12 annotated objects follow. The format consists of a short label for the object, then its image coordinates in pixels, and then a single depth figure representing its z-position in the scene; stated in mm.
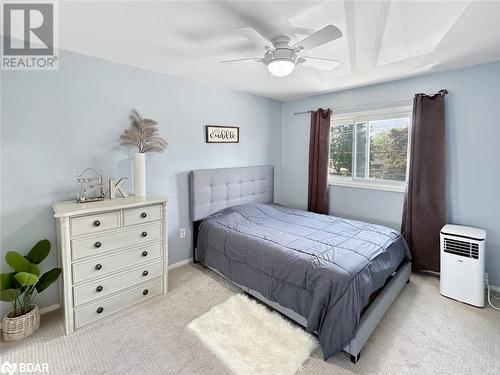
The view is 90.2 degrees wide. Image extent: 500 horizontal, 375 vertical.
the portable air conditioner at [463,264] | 2344
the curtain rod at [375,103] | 2753
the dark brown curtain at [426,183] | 2789
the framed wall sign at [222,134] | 3344
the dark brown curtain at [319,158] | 3766
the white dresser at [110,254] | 1951
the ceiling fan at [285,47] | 1592
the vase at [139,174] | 2492
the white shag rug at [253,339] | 1704
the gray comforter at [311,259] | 1786
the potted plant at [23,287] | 1830
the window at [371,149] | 3229
